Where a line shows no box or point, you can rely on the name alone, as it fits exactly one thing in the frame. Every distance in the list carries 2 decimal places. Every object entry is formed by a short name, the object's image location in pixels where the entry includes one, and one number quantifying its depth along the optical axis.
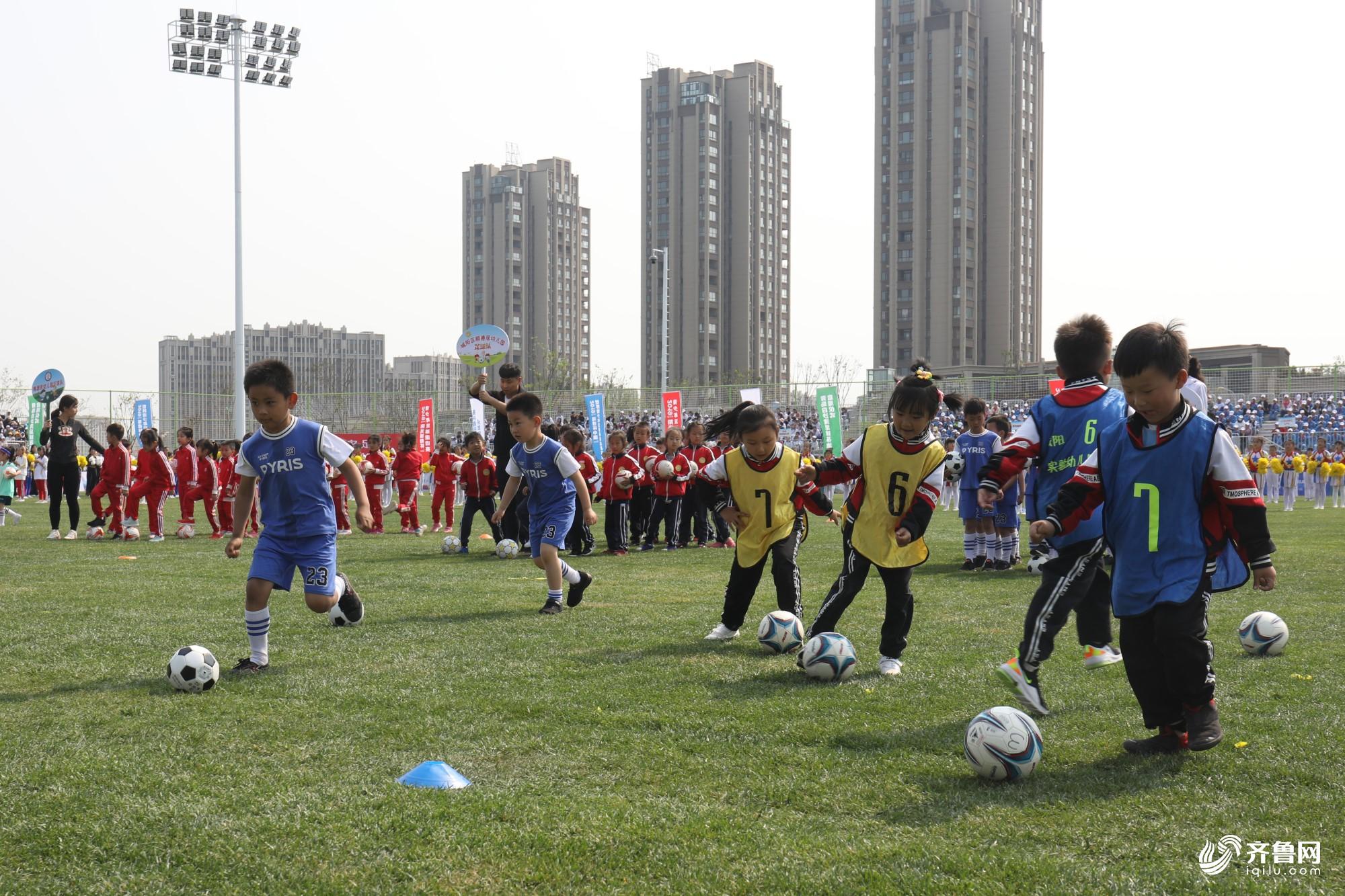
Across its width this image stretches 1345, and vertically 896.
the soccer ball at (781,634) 7.29
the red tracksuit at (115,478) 17.88
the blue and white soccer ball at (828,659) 6.44
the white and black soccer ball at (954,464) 8.42
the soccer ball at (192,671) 6.23
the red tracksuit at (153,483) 17.89
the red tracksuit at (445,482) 20.36
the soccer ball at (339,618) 8.65
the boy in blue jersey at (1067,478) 5.66
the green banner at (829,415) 32.56
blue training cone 4.40
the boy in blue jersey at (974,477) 12.98
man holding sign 11.95
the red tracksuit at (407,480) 20.73
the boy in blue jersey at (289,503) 6.93
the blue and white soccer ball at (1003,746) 4.45
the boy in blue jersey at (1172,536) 4.56
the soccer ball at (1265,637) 7.04
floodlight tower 34.66
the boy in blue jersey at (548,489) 9.50
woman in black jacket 17.66
